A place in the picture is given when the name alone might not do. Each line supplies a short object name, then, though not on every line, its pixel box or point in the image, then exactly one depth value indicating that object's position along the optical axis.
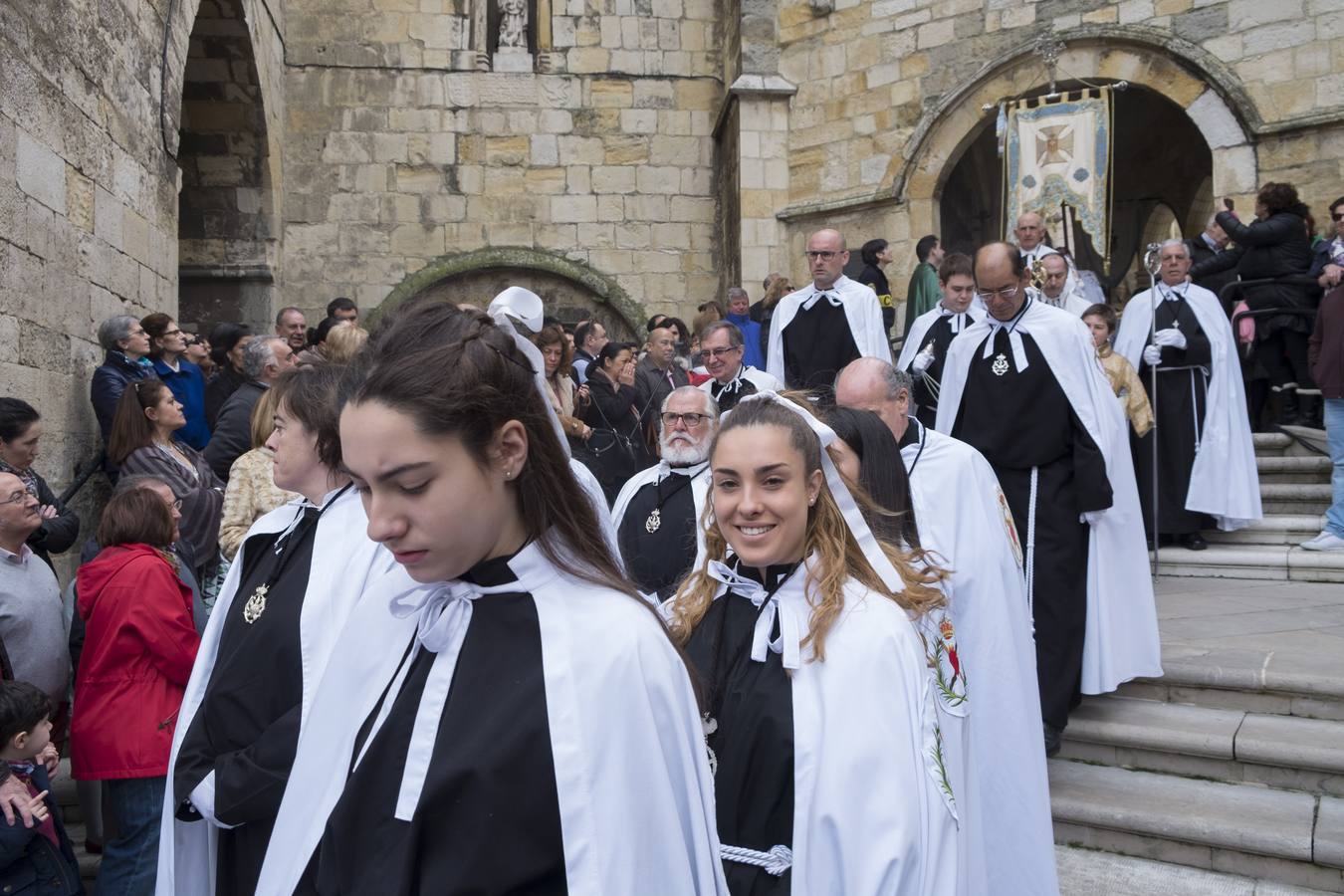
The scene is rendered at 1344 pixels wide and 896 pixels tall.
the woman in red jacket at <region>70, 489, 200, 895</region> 3.69
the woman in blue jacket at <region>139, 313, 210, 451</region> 6.78
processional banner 11.07
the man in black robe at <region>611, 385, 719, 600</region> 4.22
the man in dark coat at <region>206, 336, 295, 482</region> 5.72
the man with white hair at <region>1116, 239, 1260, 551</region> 7.61
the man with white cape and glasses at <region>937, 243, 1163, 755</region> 4.74
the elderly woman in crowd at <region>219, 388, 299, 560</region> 4.35
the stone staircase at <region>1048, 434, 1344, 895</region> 4.07
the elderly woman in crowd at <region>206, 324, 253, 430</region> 7.22
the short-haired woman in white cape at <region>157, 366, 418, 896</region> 2.30
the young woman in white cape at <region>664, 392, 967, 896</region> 2.07
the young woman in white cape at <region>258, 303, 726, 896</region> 1.45
